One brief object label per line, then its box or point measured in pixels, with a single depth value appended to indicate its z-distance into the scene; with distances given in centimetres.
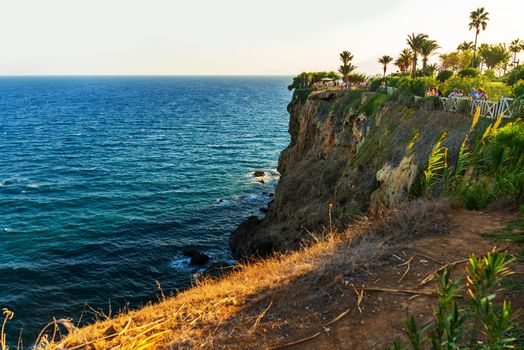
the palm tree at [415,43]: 4869
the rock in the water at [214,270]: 2922
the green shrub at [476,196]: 1192
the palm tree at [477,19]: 6700
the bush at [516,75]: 2911
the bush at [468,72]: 4447
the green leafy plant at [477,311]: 379
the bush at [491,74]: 5224
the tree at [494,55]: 7206
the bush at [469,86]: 2406
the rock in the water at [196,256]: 3128
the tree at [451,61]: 7594
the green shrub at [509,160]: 1103
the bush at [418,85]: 2617
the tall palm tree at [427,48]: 4816
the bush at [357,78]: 5709
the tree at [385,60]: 6806
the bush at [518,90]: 1769
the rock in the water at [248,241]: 2948
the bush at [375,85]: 3897
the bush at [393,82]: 3325
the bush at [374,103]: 3021
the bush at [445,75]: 4046
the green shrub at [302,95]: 5116
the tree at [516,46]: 8025
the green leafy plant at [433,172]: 1491
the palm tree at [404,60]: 6278
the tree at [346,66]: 5953
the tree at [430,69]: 4980
